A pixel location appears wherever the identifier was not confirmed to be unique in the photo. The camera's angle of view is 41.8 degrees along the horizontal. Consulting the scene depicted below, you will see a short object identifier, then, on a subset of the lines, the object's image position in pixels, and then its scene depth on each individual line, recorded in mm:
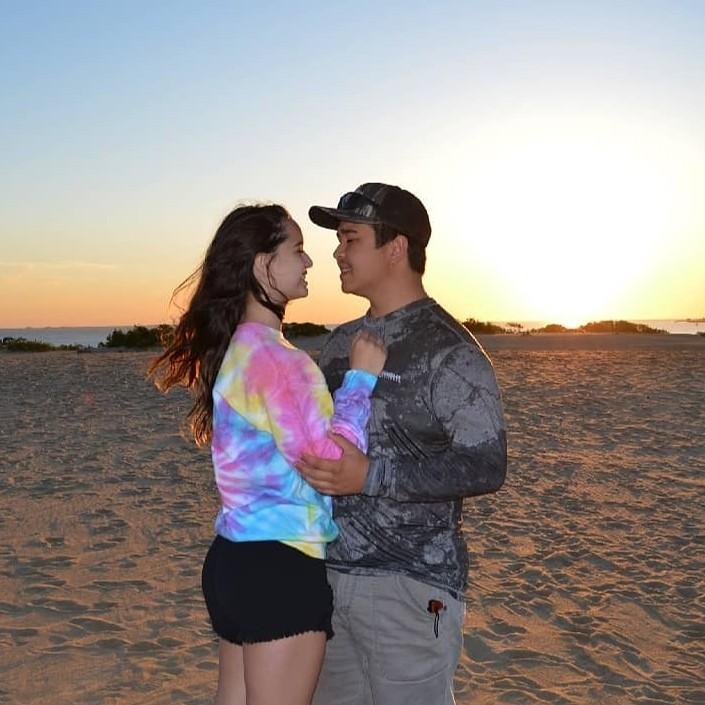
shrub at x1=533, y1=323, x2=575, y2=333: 42031
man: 2924
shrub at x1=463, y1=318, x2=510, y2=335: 40262
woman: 2578
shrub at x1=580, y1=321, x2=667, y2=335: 41156
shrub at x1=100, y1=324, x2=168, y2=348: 31002
